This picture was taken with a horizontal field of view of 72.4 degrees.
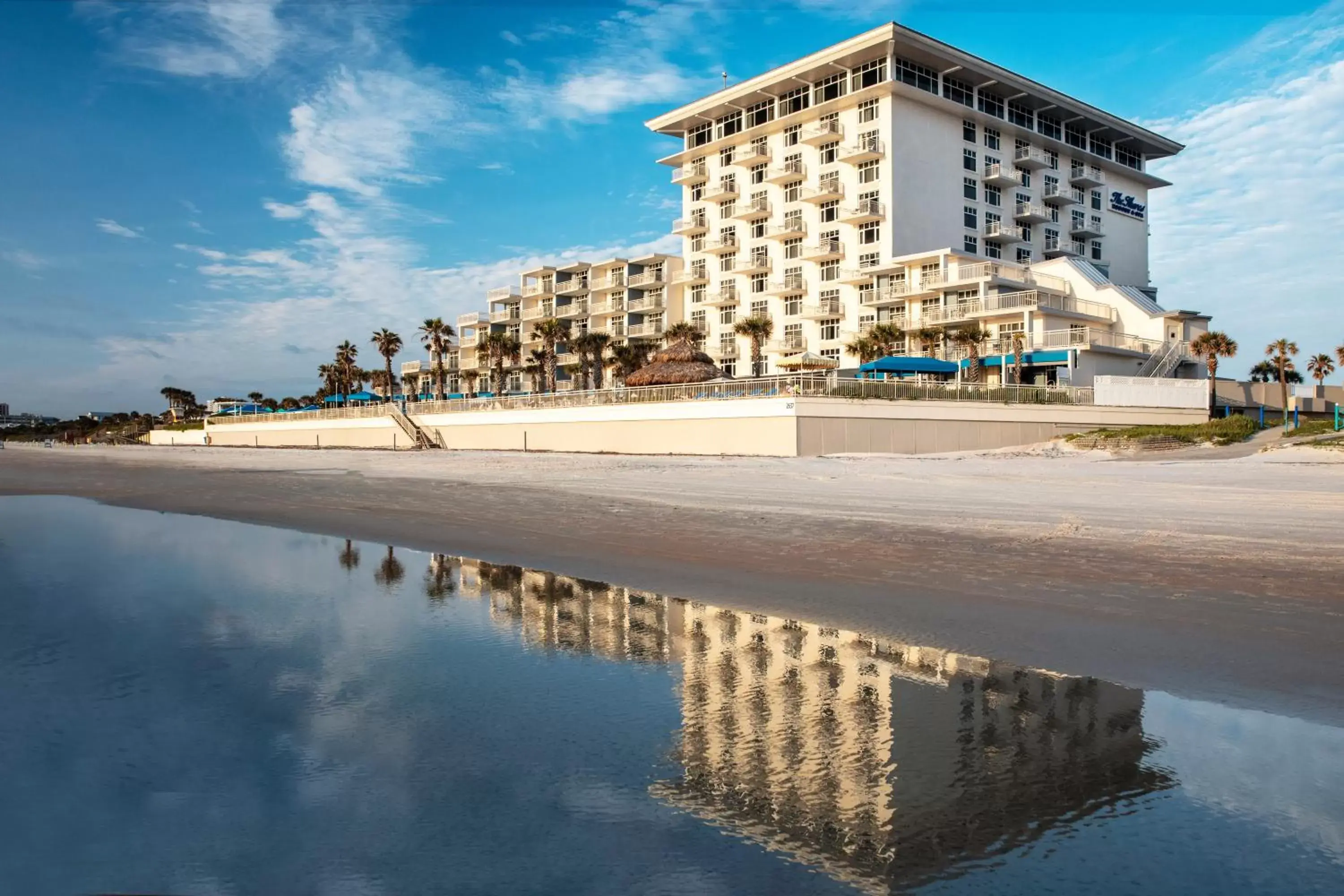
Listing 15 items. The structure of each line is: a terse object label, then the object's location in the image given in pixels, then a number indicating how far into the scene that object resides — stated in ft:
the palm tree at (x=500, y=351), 295.95
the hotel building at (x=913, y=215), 205.87
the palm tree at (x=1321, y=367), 261.03
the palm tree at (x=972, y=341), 192.24
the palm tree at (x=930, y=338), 200.44
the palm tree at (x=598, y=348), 276.41
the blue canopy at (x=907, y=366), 166.09
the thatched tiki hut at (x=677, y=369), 149.38
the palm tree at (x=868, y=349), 208.33
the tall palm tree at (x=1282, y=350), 218.18
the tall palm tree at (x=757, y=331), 229.45
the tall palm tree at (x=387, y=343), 313.12
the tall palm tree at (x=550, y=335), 272.10
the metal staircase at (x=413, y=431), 203.41
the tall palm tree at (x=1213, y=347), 192.34
